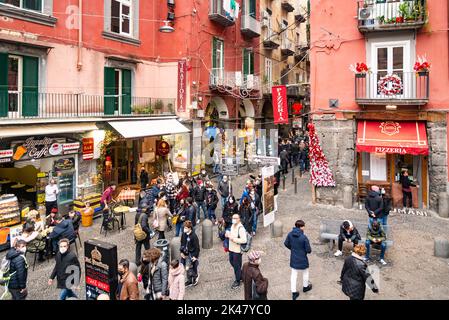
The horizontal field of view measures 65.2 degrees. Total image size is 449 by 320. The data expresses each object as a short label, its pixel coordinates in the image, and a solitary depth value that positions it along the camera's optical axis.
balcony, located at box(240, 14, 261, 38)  25.64
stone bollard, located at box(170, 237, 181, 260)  9.66
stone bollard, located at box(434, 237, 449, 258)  10.12
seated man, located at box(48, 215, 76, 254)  9.41
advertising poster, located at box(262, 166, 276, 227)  12.64
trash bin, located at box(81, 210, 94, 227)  13.60
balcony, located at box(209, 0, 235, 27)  22.12
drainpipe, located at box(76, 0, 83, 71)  15.96
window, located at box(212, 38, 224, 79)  23.12
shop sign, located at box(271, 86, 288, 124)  18.44
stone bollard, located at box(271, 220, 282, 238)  11.93
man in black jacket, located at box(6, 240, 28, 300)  7.07
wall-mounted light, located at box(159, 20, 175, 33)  17.12
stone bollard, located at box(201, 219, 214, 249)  11.10
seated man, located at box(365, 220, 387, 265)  9.66
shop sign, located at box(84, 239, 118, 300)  6.89
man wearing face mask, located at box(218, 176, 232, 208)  13.89
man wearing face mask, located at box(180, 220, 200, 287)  8.48
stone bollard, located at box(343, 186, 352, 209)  15.64
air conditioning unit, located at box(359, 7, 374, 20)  15.03
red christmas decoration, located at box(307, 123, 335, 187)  16.17
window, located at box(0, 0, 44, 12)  13.55
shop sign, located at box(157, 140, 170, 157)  20.17
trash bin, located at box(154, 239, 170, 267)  8.40
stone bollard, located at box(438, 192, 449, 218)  14.08
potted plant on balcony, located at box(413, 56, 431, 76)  14.22
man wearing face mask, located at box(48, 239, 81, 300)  7.27
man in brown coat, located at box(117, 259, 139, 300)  6.27
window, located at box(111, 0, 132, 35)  18.28
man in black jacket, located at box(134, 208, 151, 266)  9.52
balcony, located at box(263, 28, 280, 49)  29.37
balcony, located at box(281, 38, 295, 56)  33.33
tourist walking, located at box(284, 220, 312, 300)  7.61
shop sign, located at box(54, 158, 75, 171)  14.38
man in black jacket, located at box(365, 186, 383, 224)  10.98
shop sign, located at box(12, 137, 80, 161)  12.66
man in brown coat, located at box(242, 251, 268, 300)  6.26
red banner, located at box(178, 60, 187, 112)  20.44
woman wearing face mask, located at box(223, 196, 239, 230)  11.19
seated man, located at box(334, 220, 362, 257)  9.70
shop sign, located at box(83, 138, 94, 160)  15.21
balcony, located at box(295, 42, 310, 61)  36.96
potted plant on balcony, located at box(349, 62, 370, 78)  15.11
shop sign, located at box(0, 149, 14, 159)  12.05
